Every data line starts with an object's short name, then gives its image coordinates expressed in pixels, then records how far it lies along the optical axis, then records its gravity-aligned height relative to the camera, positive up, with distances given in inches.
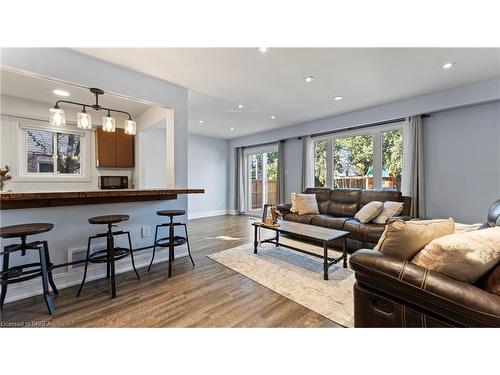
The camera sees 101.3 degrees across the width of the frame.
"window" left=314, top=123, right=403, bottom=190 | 159.0 +23.5
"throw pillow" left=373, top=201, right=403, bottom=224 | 127.2 -16.4
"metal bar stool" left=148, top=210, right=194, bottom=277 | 102.5 -25.6
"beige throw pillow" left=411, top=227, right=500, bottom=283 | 41.8 -14.7
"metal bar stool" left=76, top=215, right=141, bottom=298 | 79.2 -27.5
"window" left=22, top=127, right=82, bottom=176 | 143.6 +25.6
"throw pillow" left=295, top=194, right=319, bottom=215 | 160.9 -14.4
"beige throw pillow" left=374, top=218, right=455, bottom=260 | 51.7 -13.1
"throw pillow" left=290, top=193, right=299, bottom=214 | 166.6 -15.3
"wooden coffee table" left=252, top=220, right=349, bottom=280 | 94.1 -24.2
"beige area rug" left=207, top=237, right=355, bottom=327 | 73.4 -42.4
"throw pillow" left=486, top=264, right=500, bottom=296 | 40.1 -19.5
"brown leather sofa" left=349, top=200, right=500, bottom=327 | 37.1 -22.4
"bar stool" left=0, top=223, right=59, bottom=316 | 63.7 -23.7
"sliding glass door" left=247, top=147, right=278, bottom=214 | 256.6 +10.9
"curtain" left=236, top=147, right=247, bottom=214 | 274.2 +5.5
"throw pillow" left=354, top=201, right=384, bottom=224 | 128.7 -16.6
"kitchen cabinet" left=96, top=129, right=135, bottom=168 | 162.6 +30.6
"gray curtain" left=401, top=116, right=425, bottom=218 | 139.3 +14.1
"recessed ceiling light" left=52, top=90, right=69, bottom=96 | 119.6 +56.0
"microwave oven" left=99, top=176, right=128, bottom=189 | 166.6 +3.8
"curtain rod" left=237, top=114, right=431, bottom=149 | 149.9 +49.3
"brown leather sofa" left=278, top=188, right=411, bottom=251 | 121.5 -19.9
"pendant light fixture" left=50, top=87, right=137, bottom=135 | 80.5 +29.0
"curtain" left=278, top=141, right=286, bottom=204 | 226.2 +15.4
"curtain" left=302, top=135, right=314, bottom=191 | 203.2 +20.7
